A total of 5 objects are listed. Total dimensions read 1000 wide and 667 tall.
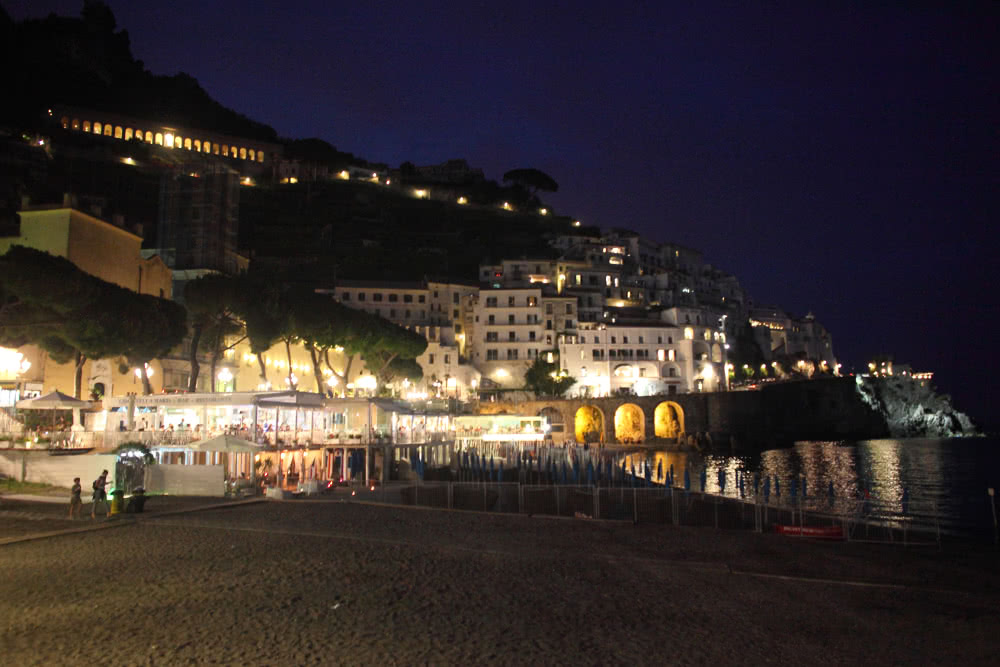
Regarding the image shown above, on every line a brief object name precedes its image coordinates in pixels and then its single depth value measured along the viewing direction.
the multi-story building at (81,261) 39.31
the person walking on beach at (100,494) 18.98
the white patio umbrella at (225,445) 25.91
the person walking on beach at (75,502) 18.45
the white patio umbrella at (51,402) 29.91
